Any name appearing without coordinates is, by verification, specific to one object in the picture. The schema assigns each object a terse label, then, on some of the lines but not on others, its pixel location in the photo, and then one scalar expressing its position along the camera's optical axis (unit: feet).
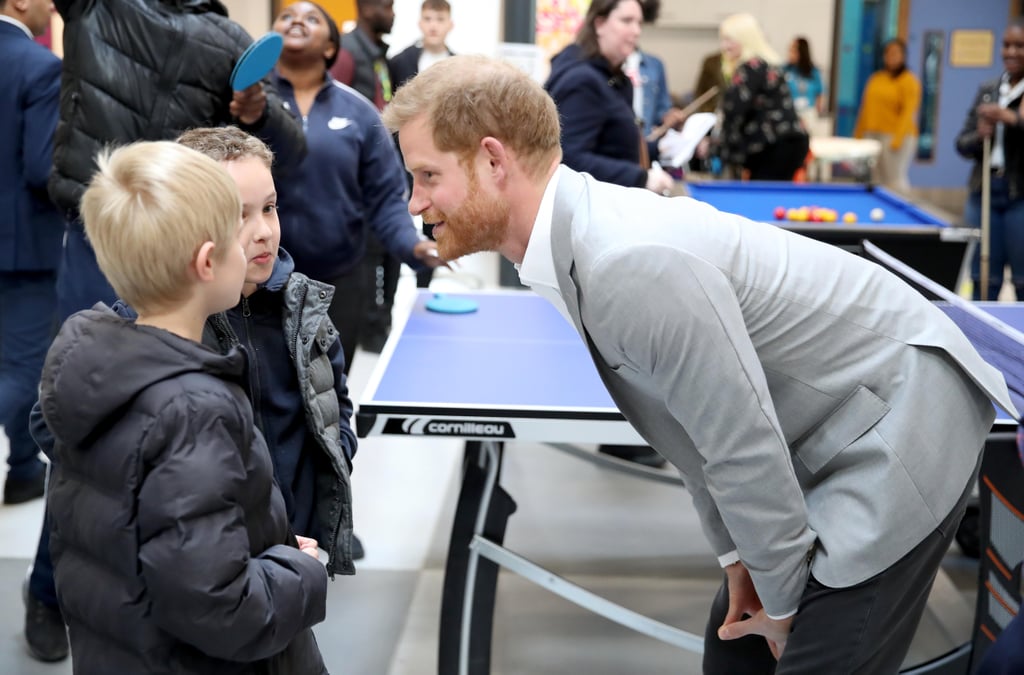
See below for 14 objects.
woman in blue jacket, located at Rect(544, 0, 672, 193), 14.61
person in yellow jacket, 34.06
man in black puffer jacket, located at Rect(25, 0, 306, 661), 8.80
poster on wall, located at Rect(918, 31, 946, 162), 37.63
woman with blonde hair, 21.58
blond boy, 4.42
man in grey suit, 5.00
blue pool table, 15.39
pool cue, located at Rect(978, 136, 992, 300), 18.72
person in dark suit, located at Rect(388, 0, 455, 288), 21.54
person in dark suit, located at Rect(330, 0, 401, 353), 19.15
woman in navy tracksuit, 11.27
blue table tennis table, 8.19
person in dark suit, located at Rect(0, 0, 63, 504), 10.89
